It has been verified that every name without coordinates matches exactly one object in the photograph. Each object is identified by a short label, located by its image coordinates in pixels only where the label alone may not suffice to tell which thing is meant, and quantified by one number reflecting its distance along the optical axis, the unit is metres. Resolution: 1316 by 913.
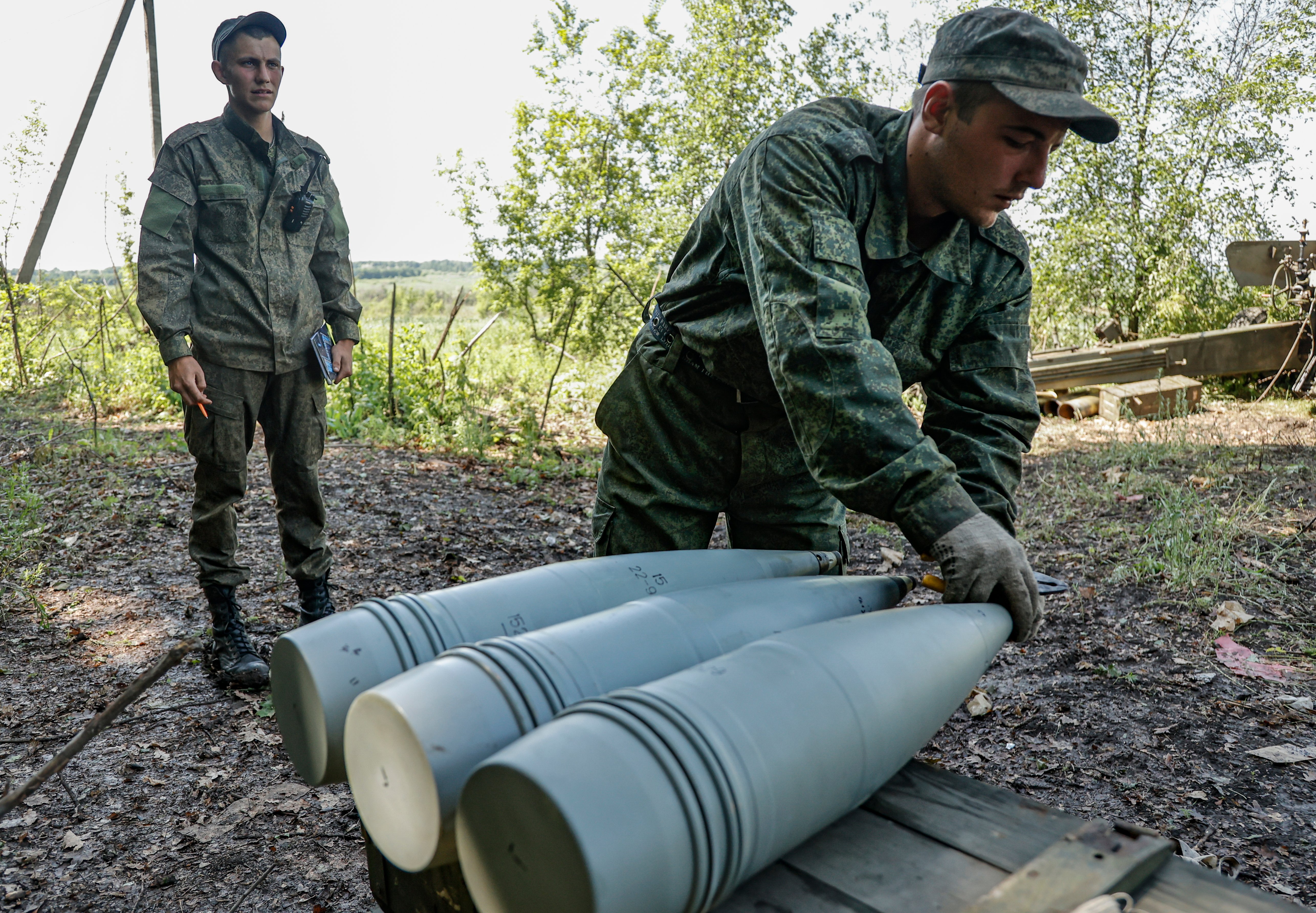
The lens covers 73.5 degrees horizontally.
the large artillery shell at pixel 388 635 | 1.09
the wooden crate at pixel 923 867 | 0.97
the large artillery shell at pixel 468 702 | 0.91
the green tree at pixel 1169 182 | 10.80
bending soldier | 1.50
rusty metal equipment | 8.03
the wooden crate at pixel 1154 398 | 7.52
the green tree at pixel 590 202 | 12.79
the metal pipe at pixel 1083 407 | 7.91
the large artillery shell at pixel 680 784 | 0.79
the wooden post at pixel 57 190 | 8.75
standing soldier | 3.00
